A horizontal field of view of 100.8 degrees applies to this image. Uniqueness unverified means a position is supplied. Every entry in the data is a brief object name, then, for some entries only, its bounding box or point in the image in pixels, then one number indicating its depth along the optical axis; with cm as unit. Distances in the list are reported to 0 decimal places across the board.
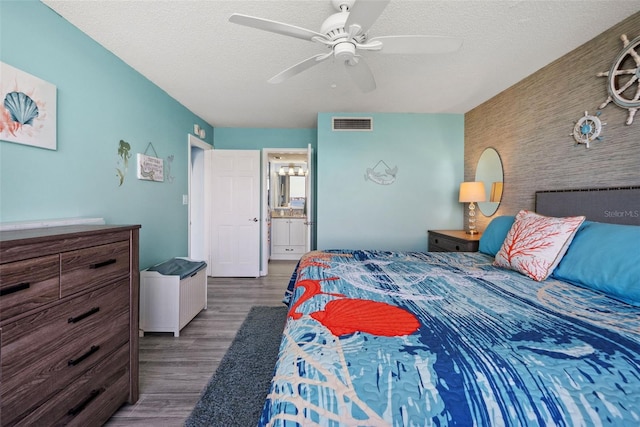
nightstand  275
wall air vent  370
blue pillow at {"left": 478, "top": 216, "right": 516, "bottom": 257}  221
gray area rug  151
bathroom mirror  664
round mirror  300
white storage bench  245
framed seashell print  141
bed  65
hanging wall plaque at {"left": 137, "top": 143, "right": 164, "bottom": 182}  255
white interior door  433
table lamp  304
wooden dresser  99
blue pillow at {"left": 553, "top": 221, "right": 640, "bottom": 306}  126
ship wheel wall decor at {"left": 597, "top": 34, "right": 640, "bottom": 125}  170
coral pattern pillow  157
